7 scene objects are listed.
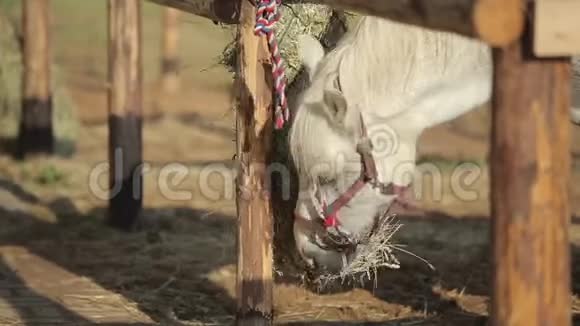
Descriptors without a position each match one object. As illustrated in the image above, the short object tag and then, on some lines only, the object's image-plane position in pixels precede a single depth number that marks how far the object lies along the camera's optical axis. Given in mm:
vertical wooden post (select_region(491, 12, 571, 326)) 4828
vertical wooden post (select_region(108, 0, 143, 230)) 12960
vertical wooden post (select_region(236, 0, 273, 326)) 8113
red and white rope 7801
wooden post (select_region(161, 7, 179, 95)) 22351
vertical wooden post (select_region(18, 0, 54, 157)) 15672
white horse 7509
